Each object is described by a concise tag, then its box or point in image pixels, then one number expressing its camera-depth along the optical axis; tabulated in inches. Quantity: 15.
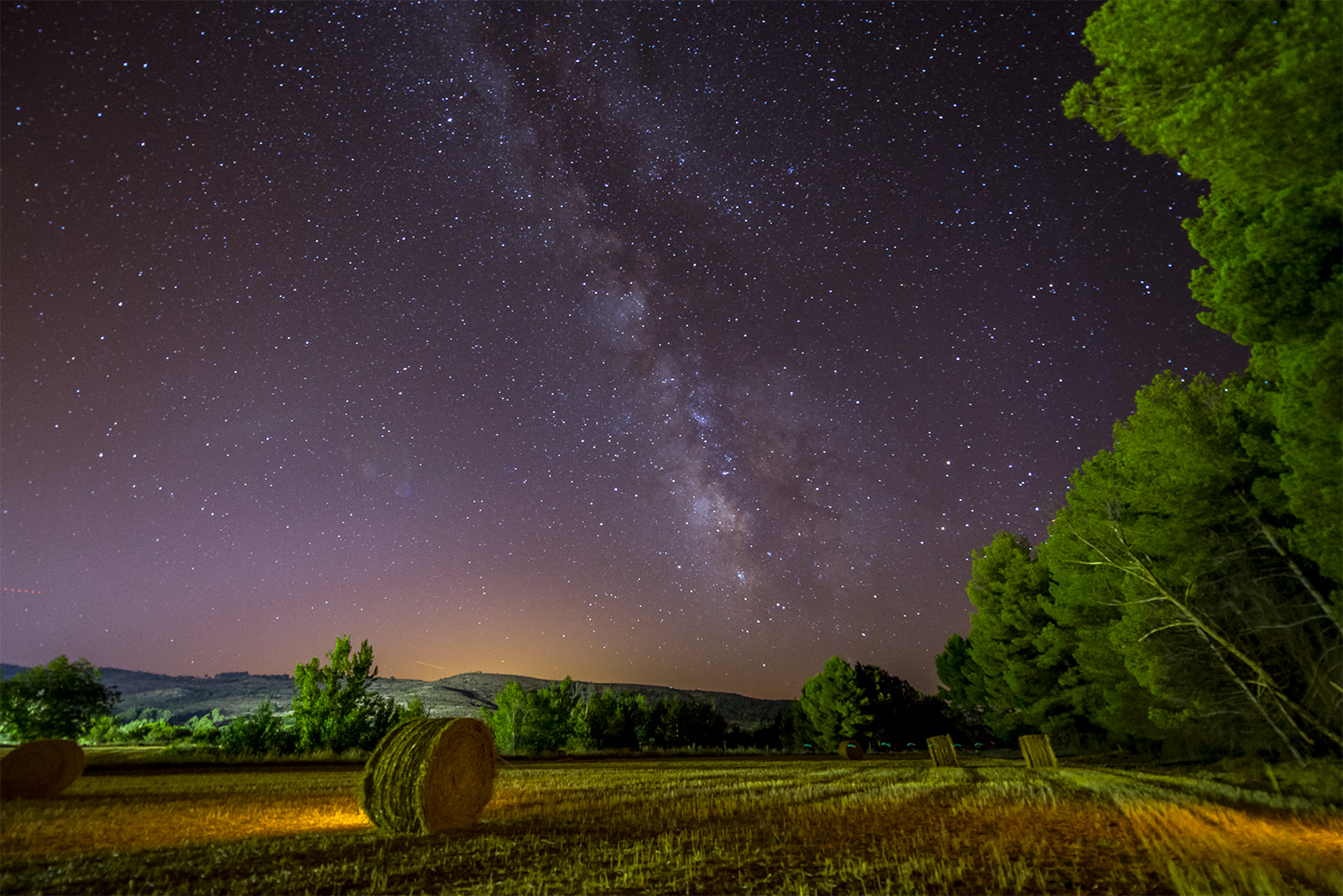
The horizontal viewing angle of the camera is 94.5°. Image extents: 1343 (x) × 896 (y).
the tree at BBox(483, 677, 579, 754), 2073.1
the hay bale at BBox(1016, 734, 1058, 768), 1019.3
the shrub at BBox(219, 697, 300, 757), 1380.4
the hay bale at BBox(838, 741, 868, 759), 1625.2
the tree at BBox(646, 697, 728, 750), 2706.7
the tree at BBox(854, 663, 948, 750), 2536.9
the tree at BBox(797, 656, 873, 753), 2351.1
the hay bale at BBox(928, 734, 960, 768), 1147.3
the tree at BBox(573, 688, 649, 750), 2203.5
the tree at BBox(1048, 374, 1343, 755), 565.3
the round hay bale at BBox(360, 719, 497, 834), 407.2
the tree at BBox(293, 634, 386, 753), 1473.9
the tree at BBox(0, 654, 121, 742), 1701.5
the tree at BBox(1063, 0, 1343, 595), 291.0
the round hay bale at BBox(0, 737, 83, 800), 502.3
